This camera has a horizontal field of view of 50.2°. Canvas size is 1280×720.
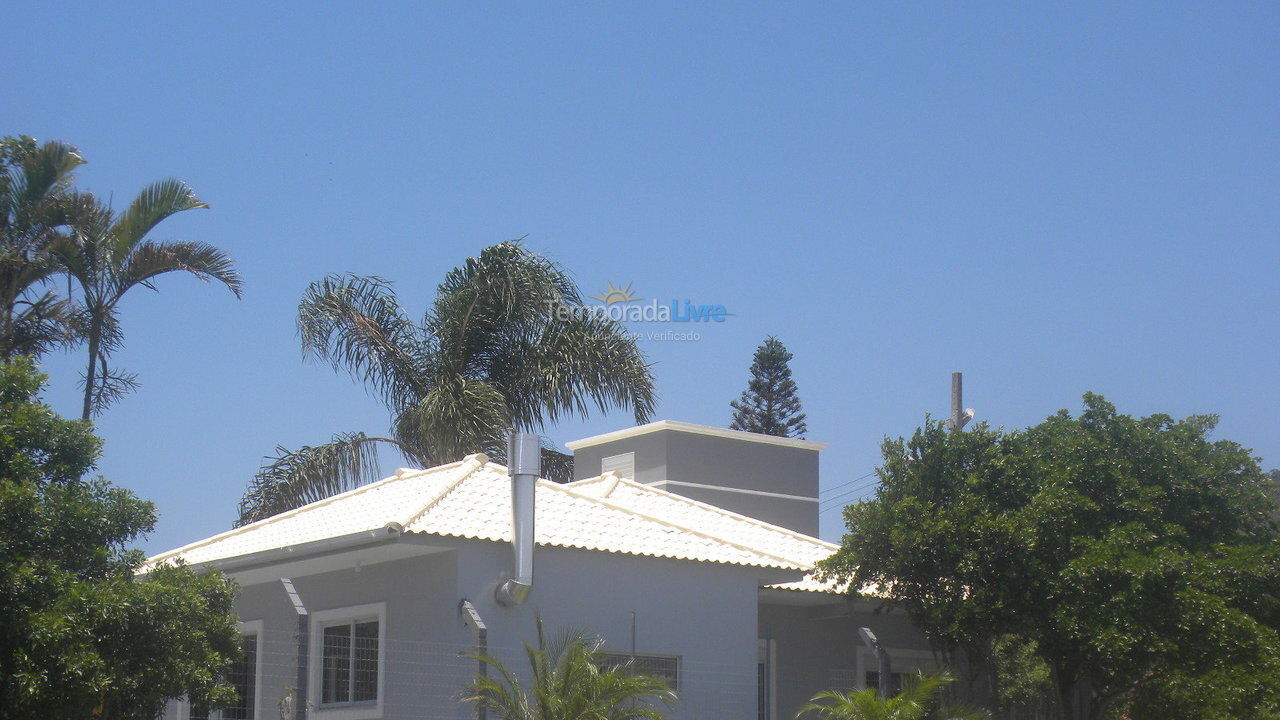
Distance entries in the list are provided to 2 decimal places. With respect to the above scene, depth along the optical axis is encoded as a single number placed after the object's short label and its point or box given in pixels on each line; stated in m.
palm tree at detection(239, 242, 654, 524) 23.56
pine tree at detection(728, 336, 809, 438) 45.97
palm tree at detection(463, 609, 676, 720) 11.76
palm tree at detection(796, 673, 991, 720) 13.06
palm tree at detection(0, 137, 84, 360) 20.39
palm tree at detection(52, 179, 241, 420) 20.44
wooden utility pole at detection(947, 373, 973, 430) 23.00
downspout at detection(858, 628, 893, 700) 13.99
